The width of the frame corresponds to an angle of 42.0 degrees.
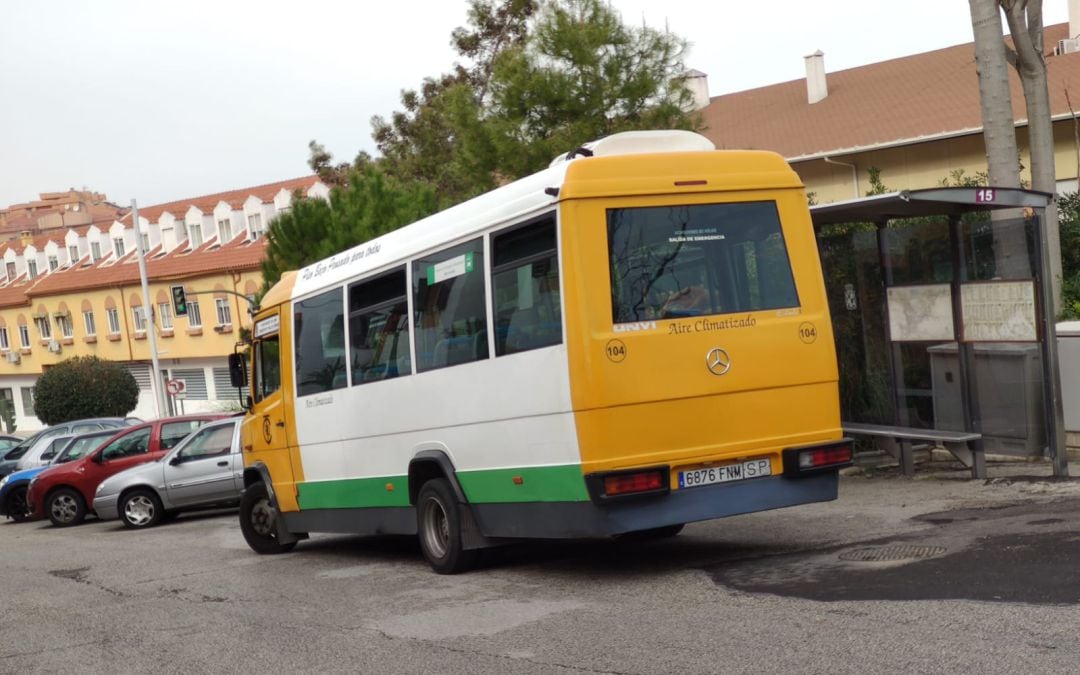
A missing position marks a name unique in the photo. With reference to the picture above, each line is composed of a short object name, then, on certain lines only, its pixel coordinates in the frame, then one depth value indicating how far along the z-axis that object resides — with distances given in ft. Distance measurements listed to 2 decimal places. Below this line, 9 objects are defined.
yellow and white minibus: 29.71
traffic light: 150.92
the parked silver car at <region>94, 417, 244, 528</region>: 69.46
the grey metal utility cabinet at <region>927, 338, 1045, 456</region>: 42.11
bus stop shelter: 40.98
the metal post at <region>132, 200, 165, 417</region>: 161.27
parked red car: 78.74
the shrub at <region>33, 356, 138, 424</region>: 197.26
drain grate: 29.37
